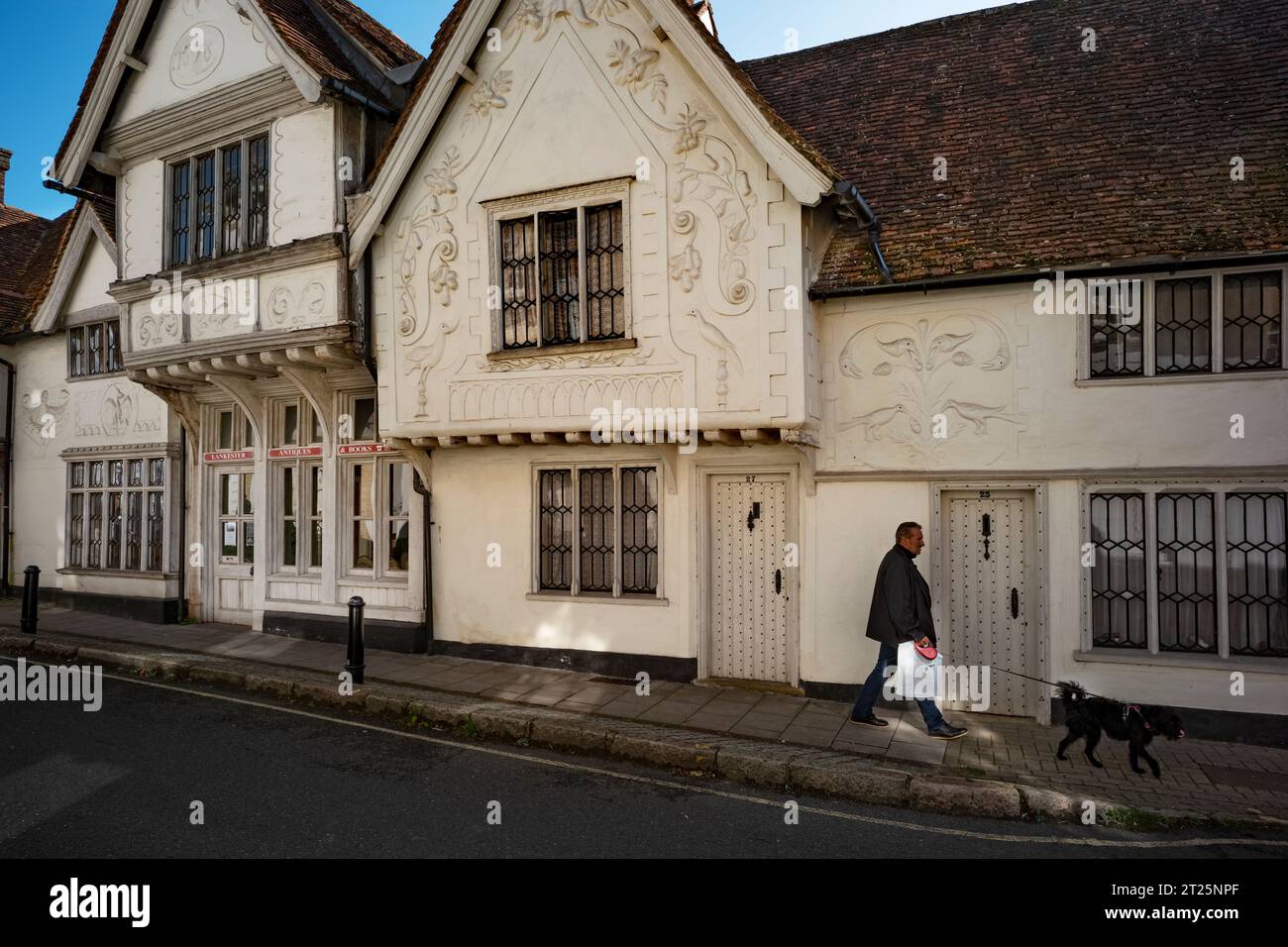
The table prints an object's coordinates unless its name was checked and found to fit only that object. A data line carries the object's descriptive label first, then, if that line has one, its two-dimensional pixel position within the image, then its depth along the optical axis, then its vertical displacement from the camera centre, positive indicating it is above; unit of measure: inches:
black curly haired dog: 240.1 -79.4
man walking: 276.2 -50.0
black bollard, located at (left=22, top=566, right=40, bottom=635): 446.3 -67.9
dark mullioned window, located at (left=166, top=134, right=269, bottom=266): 420.5 +157.7
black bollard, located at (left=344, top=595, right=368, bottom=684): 340.8 -73.7
